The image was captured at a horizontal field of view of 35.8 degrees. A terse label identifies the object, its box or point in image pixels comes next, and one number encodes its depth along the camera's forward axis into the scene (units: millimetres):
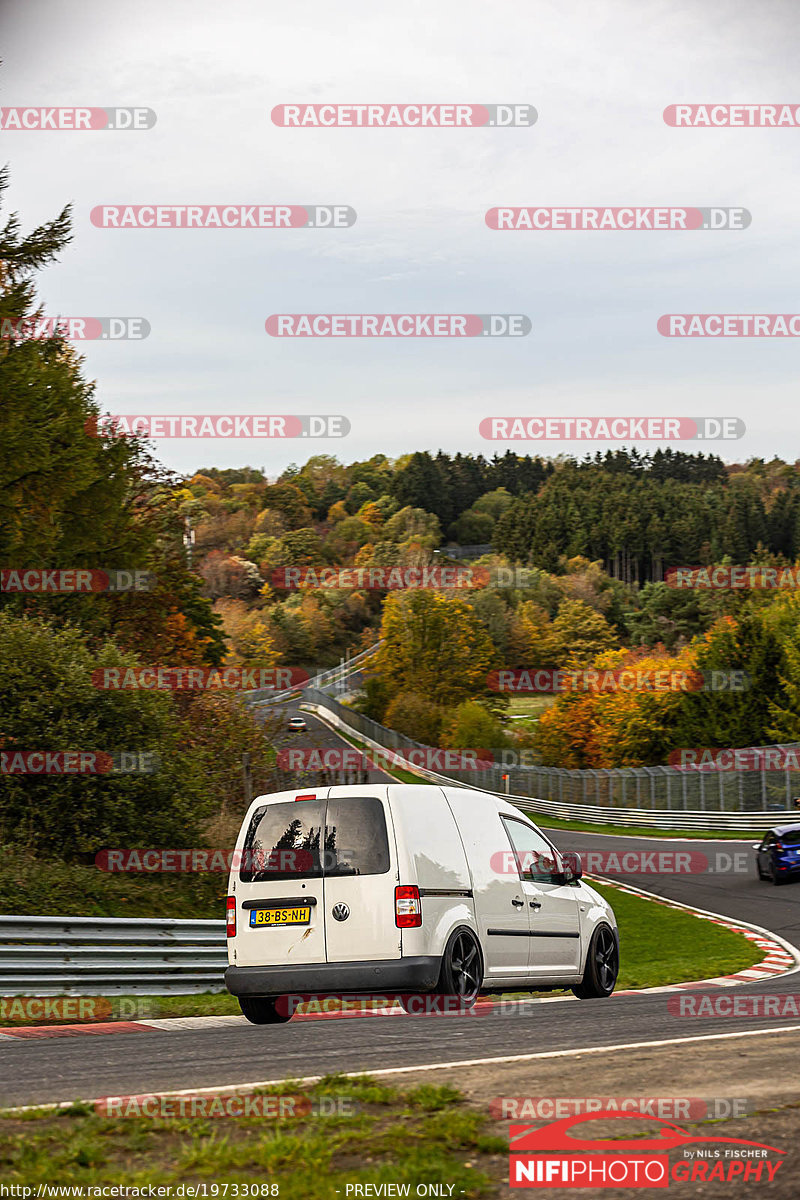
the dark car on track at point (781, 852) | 27719
